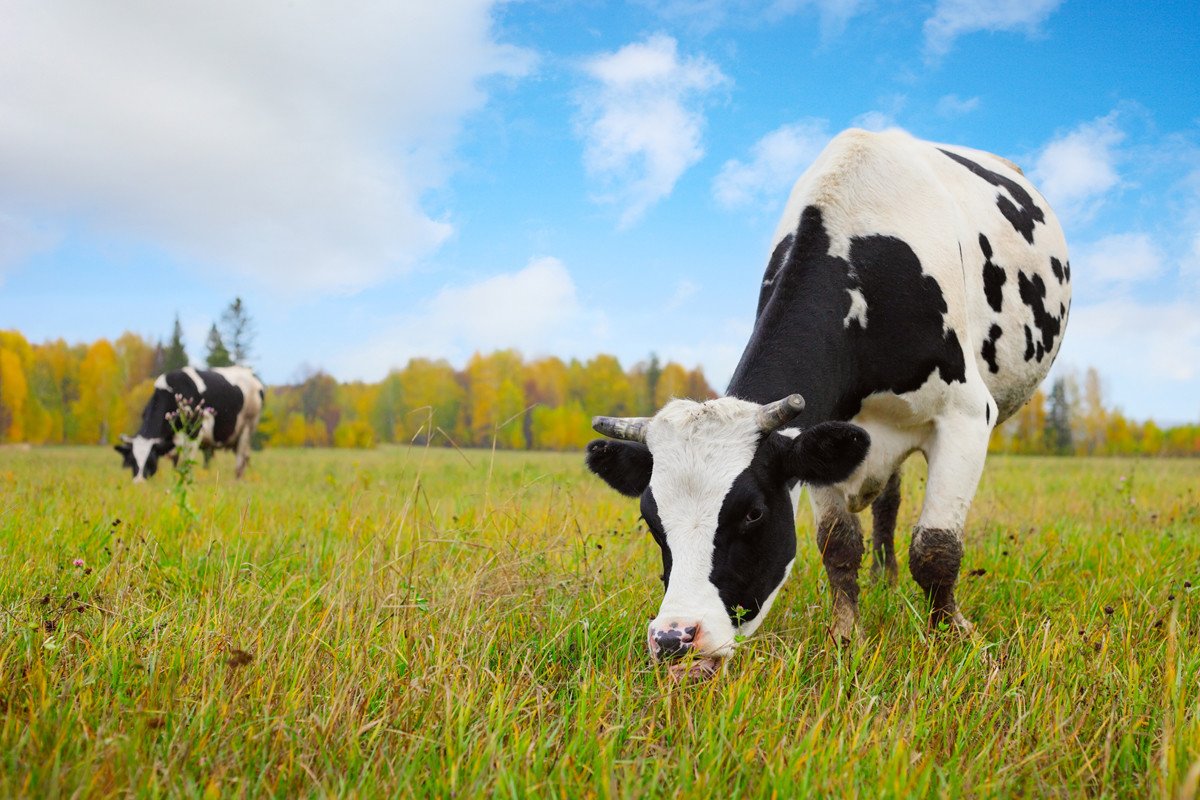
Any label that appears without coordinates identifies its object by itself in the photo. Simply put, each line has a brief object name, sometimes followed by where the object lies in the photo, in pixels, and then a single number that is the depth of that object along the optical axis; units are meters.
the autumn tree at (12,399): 49.50
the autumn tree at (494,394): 55.91
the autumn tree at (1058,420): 70.25
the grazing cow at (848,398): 3.19
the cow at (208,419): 14.46
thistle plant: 5.44
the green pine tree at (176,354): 55.62
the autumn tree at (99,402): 56.00
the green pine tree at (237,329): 64.25
